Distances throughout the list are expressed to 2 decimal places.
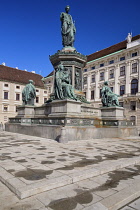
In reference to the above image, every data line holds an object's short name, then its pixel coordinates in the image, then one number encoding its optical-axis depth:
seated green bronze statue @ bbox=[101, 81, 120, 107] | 15.36
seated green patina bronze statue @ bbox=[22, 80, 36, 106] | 16.20
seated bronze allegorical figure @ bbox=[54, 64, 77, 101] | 12.03
